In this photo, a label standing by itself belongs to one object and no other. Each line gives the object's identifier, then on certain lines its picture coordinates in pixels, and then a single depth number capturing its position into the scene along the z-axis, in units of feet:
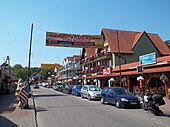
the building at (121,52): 119.20
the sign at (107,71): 126.00
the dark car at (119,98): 52.90
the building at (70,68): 271.20
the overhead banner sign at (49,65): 204.13
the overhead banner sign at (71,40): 104.88
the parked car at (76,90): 102.60
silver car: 76.28
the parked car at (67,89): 125.99
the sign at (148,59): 88.28
